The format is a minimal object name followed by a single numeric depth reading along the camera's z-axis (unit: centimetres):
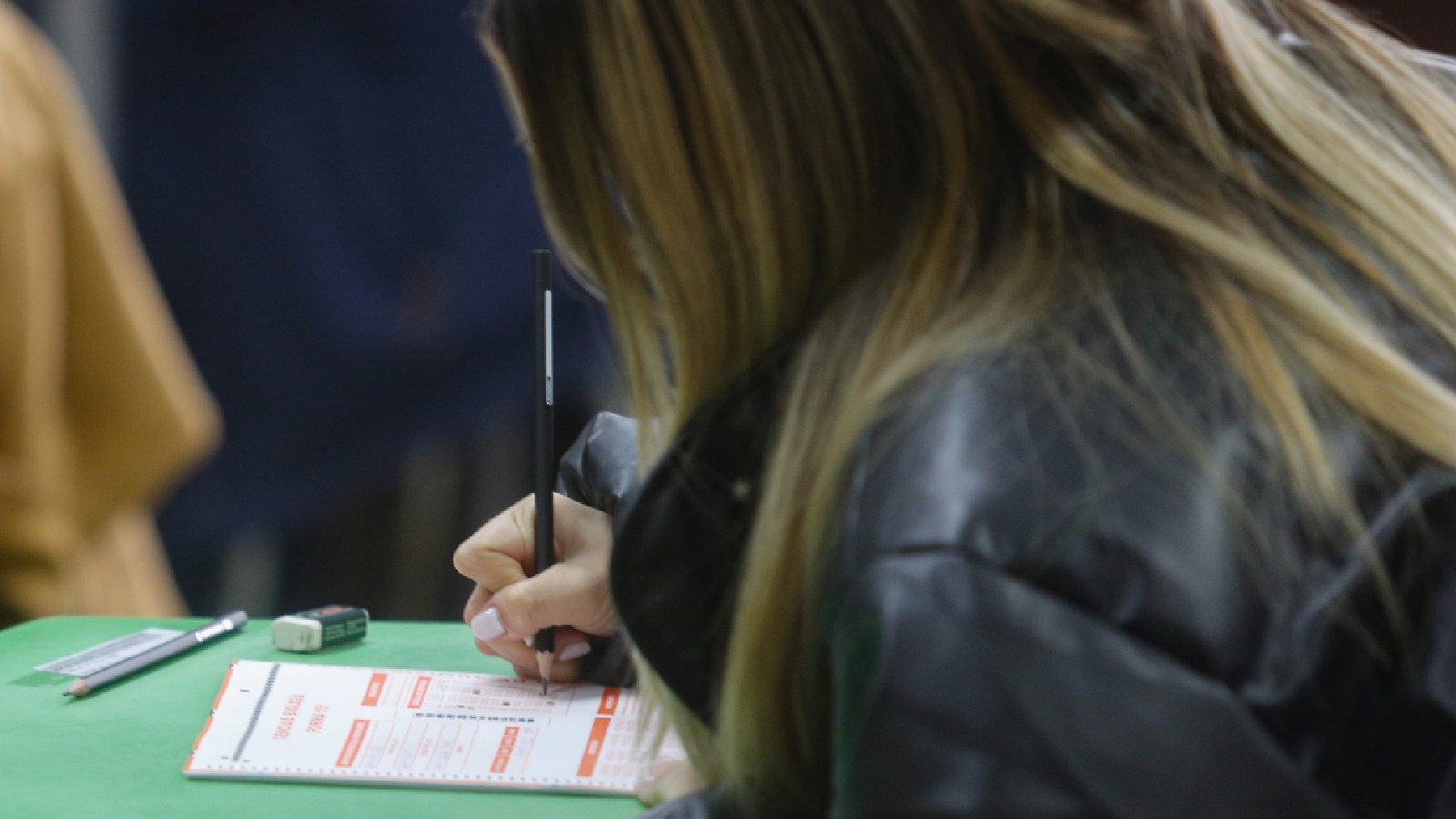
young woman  211
